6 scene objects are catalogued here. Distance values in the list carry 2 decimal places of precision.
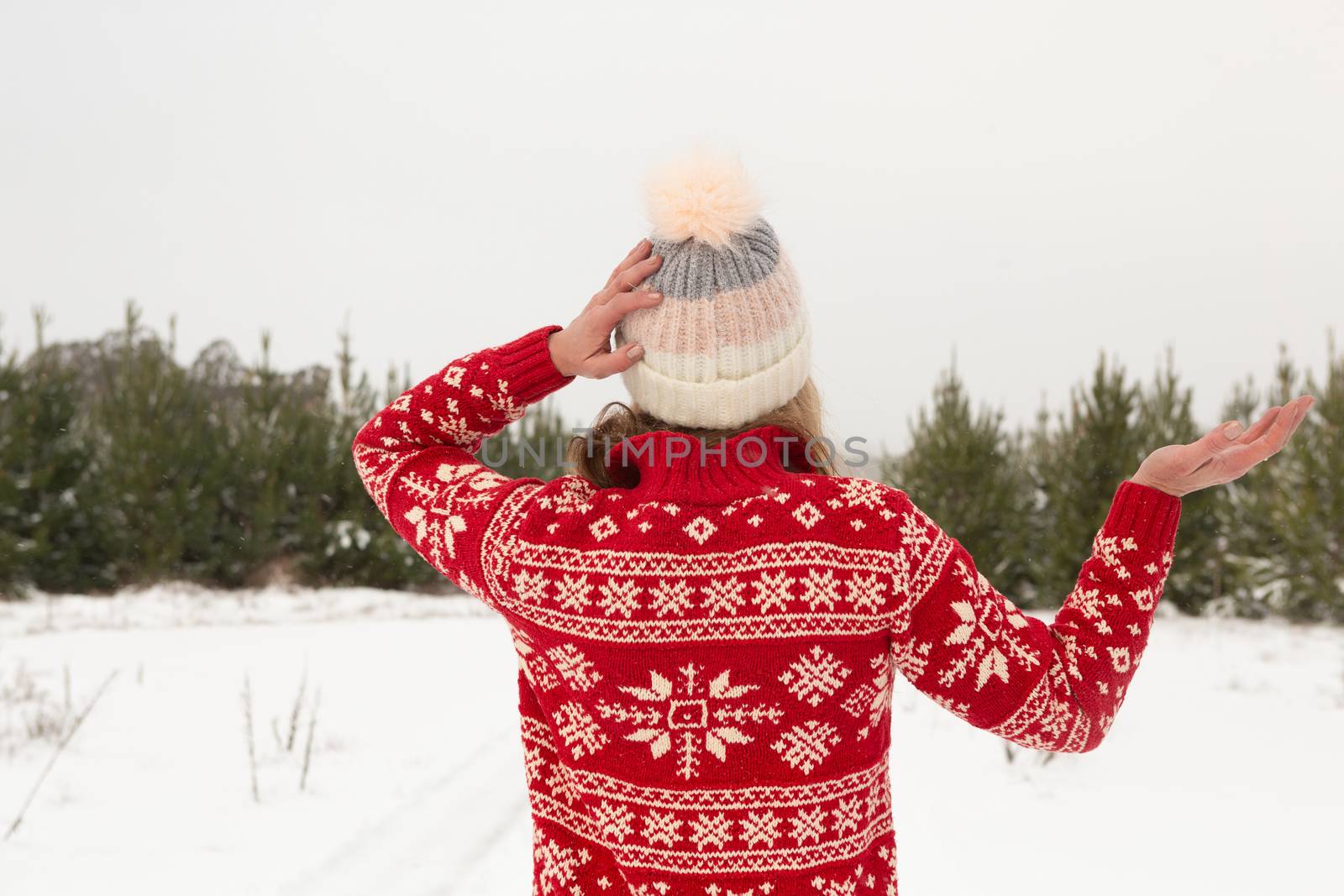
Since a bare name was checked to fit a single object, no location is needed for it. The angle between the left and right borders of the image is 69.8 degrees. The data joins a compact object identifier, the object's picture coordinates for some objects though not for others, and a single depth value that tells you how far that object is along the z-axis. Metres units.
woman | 1.11
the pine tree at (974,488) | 12.52
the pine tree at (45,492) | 13.05
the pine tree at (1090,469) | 11.84
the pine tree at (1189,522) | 11.84
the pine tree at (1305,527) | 10.67
